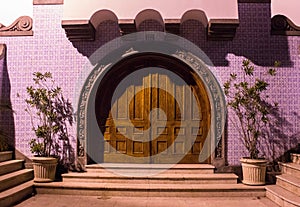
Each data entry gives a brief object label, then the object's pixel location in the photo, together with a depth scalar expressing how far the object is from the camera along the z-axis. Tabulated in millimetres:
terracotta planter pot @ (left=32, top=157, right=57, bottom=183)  5914
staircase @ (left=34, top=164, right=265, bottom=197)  5609
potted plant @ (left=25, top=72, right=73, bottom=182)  6246
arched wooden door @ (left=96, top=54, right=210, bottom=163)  6688
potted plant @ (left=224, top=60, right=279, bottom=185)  5785
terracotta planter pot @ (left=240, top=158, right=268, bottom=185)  5738
